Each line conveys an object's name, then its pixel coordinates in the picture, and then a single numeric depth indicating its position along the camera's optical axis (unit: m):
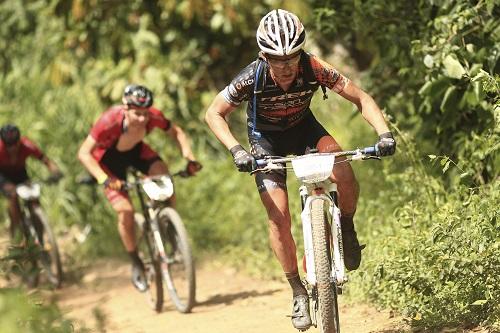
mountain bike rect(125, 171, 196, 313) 16.06
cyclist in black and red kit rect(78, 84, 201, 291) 16.23
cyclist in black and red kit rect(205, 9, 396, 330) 11.27
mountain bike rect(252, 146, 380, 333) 10.69
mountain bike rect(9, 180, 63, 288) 20.16
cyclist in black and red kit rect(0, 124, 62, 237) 19.89
